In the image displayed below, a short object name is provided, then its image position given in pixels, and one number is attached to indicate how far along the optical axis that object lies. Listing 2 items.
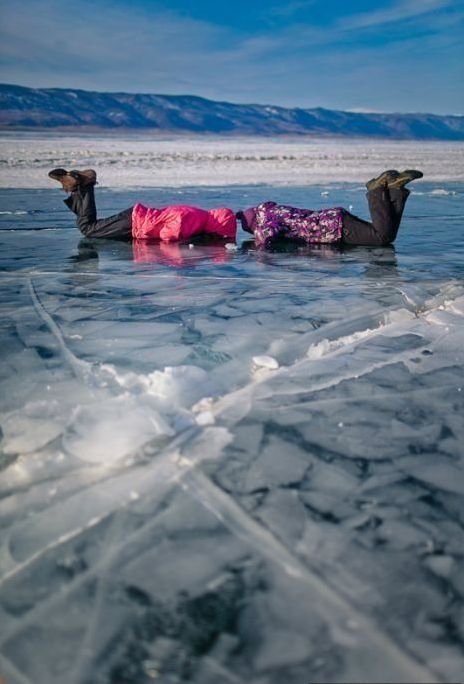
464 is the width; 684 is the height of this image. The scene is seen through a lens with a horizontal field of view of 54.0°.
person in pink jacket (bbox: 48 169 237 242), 4.60
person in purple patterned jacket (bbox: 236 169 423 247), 4.34
